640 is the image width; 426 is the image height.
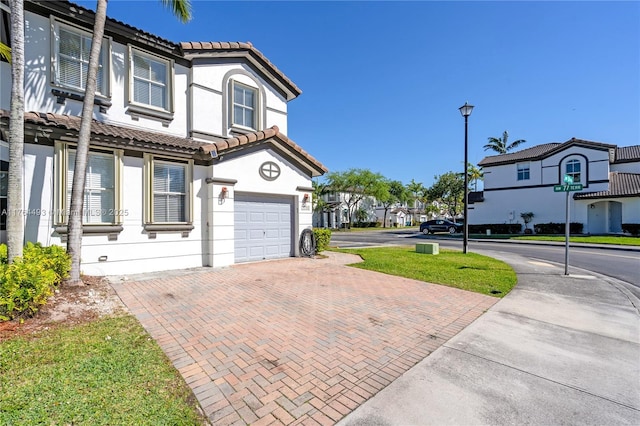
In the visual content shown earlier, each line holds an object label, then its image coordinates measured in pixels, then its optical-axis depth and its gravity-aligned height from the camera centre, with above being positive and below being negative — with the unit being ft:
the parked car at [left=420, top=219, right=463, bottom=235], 109.29 -5.54
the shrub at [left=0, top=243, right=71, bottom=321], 15.17 -4.18
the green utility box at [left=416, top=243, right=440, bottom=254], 48.08 -6.05
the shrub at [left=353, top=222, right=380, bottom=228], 186.58 -8.66
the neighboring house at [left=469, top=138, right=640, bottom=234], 88.79 +9.56
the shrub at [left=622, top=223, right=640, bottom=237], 80.74 -4.12
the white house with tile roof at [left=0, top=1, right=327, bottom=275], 24.17 +5.84
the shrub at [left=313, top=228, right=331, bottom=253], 42.60 -3.95
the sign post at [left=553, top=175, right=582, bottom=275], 30.31 +2.71
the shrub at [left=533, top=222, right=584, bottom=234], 92.53 -4.82
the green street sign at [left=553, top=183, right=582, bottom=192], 30.37 +2.72
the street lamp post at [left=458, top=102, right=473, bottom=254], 45.28 +11.29
